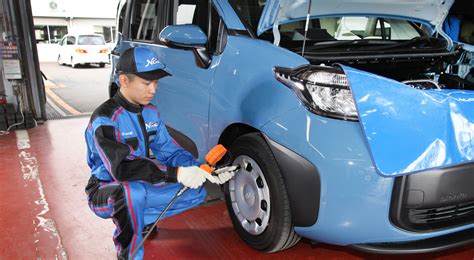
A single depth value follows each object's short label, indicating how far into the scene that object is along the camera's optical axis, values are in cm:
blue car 147
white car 1521
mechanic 174
